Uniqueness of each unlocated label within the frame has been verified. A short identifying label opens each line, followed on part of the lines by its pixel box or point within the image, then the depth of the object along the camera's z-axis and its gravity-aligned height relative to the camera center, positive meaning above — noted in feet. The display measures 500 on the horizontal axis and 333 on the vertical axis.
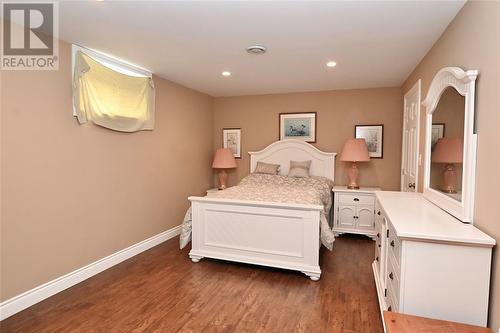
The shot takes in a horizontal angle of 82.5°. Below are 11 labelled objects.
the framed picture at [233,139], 17.76 +1.18
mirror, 5.79 +0.48
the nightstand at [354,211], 13.87 -2.50
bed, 9.45 -2.65
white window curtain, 9.04 +2.15
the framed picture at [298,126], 16.25 +1.93
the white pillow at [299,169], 15.30 -0.51
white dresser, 4.90 -1.91
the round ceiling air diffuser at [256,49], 9.21 +3.61
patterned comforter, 10.21 -1.42
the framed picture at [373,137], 15.11 +1.30
